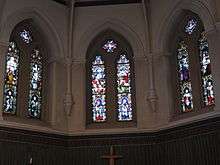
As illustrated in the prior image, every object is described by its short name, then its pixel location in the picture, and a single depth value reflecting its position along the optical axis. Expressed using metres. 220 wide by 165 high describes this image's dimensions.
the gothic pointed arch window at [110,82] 16.36
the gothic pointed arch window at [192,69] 14.68
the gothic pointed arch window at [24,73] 15.27
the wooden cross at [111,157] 13.44
